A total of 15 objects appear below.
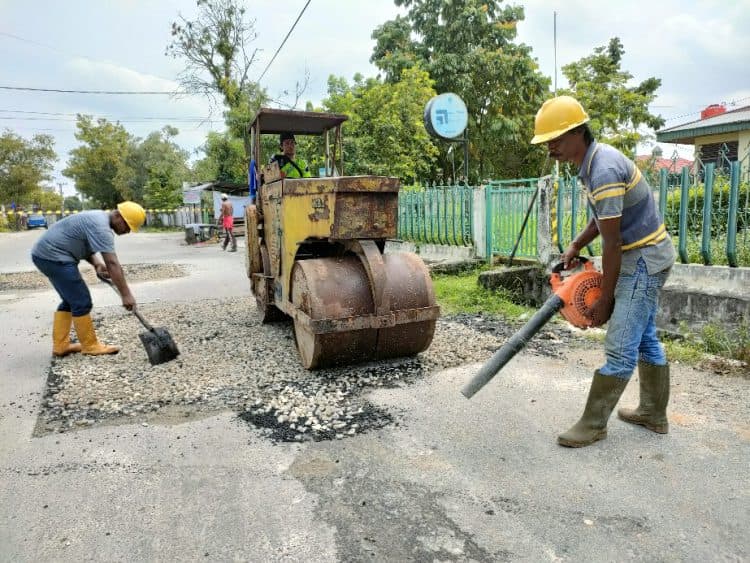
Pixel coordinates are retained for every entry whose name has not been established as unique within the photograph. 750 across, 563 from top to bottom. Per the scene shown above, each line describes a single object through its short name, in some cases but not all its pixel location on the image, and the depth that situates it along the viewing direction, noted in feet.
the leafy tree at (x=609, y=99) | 75.25
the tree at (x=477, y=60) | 72.69
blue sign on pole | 35.40
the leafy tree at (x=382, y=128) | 50.11
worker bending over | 16.40
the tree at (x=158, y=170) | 126.52
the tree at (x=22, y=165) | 119.85
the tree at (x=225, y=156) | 95.76
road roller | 13.80
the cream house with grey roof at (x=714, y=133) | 46.80
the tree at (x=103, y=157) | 144.25
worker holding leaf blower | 9.27
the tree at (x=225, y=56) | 75.25
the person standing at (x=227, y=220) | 56.95
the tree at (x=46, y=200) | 134.08
